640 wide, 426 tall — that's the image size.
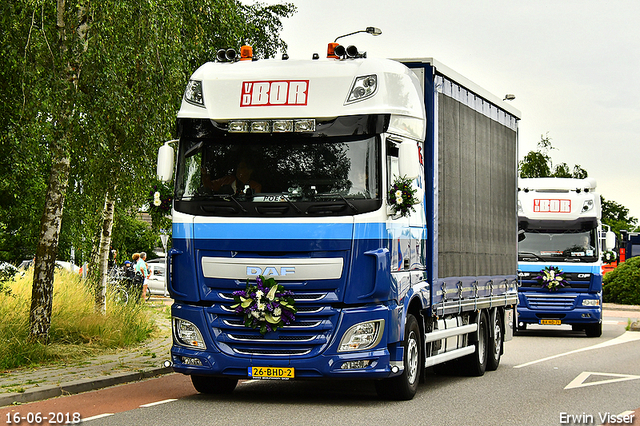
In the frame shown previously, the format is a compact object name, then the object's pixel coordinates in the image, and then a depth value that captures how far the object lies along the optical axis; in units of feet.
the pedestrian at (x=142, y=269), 102.62
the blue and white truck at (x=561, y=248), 73.05
